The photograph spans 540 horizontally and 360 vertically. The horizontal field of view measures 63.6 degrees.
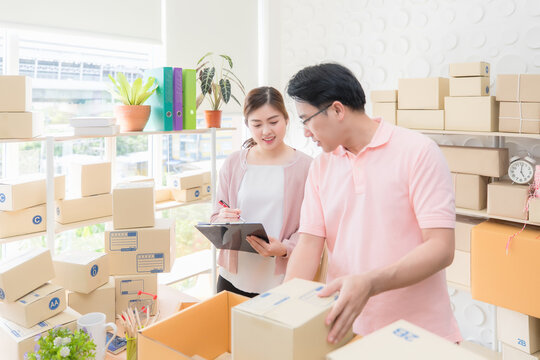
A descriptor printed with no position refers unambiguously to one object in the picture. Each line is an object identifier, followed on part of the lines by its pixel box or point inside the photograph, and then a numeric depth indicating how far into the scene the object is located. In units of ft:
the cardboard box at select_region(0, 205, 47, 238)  6.45
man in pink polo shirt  3.63
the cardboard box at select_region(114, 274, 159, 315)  5.72
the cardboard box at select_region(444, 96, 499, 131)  7.89
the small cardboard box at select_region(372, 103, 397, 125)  9.18
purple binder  8.72
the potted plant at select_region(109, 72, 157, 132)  8.17
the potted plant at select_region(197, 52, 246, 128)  9.52
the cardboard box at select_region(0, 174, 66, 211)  6.34
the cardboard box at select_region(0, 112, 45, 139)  6.31
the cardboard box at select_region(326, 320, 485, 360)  2.15
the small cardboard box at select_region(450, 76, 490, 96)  7.95
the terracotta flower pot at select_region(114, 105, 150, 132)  8.16
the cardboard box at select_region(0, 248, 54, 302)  4.38
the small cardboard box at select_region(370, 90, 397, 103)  9.14
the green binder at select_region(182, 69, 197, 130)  8.89
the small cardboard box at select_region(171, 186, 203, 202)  9.39
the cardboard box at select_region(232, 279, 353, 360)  2.33
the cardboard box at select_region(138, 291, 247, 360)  2.93
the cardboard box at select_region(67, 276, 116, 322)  5.30
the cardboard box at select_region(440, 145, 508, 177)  7.96
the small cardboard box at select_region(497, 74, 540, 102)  7.30
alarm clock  7.70
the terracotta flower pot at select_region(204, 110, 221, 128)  9.77
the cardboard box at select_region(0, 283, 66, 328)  4.36
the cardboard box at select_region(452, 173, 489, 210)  8.18
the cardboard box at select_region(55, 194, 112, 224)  7.25
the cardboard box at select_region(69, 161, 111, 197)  7.37
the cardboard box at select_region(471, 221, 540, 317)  7.22
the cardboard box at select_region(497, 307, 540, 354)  7.58
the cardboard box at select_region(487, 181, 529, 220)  7.52
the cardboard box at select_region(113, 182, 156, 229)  6.02
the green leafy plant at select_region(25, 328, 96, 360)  3.67
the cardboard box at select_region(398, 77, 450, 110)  8.55
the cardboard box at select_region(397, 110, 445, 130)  8.55
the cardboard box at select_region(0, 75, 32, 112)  6.21
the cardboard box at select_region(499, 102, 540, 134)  7.34
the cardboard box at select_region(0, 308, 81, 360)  4.18
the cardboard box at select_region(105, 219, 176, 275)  5.99
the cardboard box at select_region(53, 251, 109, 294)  5.23
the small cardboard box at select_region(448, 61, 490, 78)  7.89
